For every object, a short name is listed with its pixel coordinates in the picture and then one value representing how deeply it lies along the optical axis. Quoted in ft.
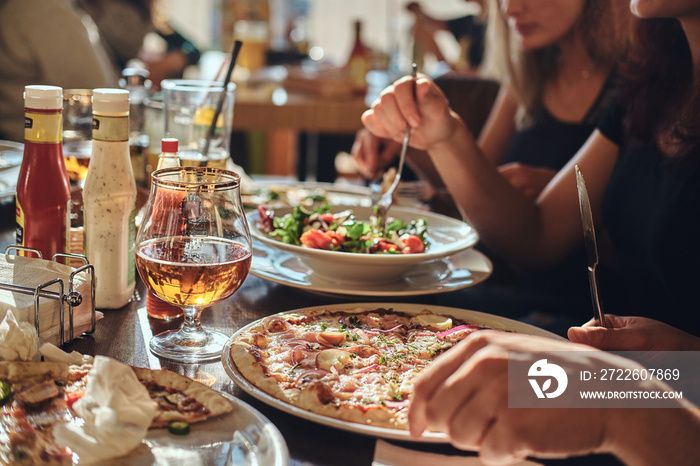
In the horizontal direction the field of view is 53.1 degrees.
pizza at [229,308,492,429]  2.41
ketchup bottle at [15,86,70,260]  3.04
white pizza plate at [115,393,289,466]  1.98
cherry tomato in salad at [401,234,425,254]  3.94
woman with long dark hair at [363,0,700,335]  4.62
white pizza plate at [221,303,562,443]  2.19
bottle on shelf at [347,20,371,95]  12.39
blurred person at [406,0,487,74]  14.89
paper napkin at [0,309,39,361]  2.43
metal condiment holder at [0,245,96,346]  2.66
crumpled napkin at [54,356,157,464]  1.92
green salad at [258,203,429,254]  3.94
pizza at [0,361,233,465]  1.95
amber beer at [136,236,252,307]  2.72
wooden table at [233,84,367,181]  11.19
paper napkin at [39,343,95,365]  2.46
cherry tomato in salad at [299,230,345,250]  3.91
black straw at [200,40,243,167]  4.52
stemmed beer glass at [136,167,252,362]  2.72
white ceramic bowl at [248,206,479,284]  3.64
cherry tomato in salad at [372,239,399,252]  3.94
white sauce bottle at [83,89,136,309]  3.15
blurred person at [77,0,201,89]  14.29
